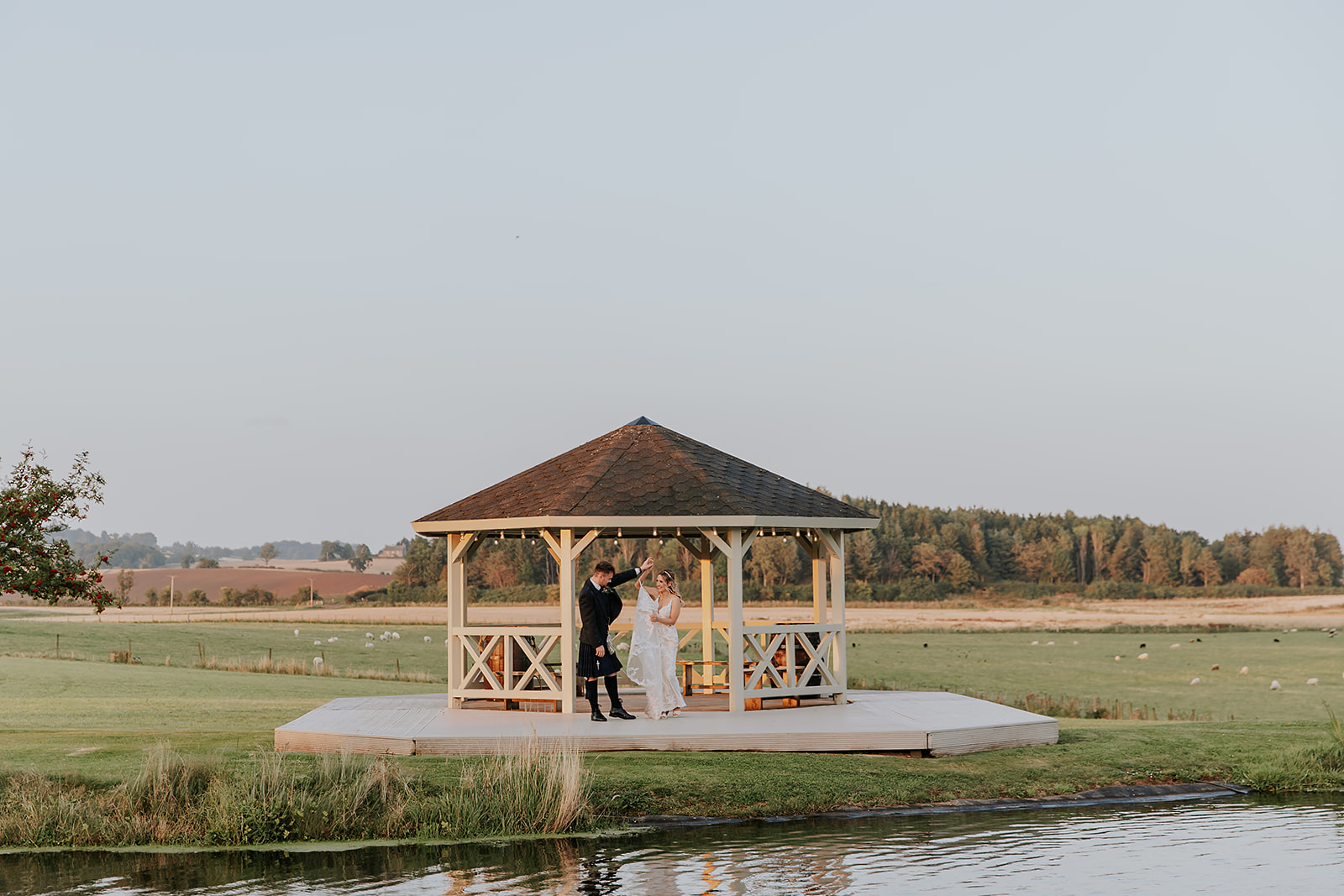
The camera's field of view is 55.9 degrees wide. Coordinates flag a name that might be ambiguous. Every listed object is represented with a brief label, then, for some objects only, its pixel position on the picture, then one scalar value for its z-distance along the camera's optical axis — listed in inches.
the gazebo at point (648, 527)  620.7
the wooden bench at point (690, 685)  721.0
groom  595.5
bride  605.3
